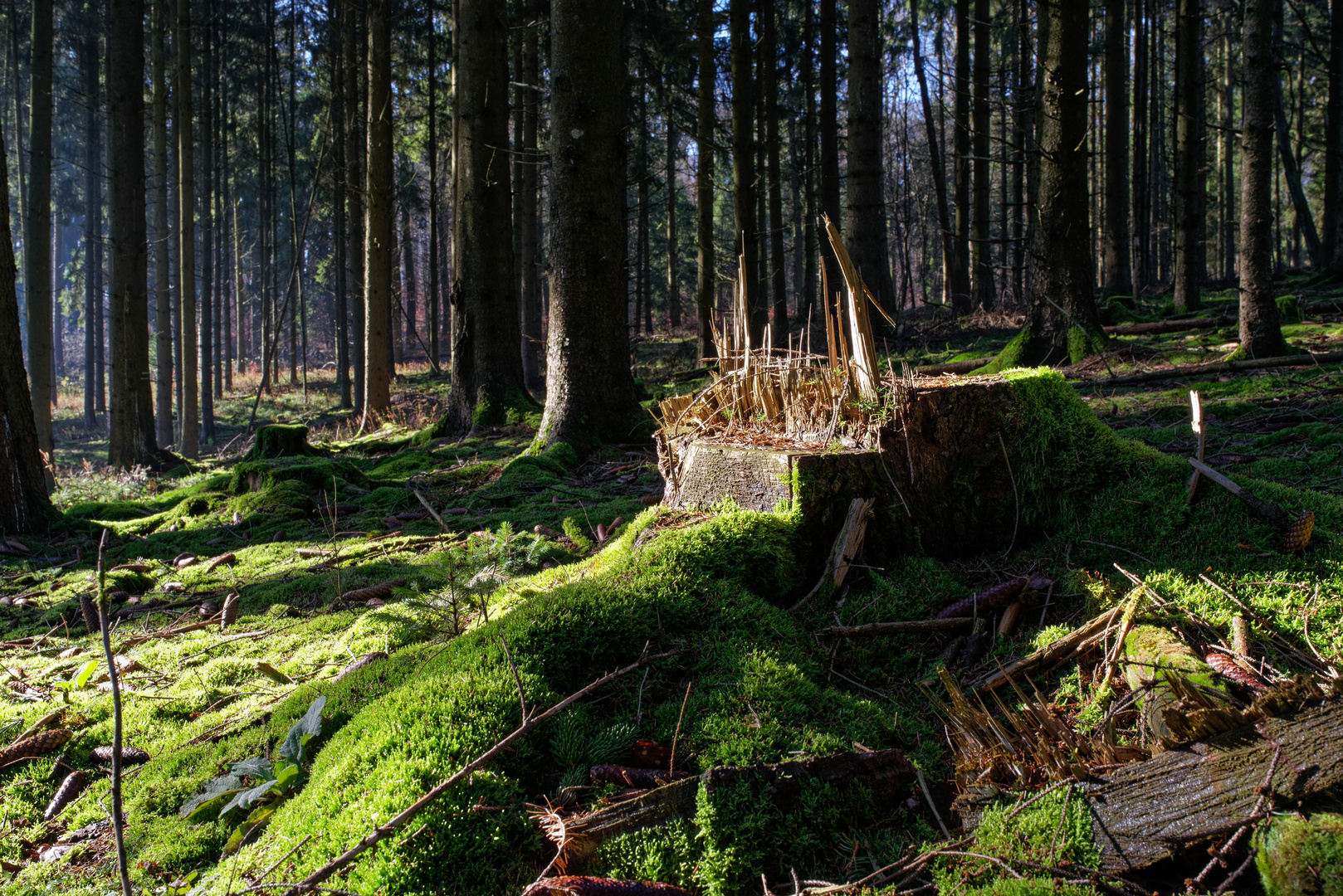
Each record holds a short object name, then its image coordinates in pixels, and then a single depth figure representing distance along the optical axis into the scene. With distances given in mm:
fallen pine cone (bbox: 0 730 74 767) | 2770
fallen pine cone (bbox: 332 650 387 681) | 2915
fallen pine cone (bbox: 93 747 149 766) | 2732
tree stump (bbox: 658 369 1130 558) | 3012
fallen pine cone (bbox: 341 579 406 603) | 4027
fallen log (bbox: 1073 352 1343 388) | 6735
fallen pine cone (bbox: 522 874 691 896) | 1680
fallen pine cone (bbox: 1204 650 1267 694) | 1974
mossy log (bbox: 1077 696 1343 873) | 1565
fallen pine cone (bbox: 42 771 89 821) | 2527
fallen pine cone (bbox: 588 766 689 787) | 1971
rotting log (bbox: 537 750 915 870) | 1829
